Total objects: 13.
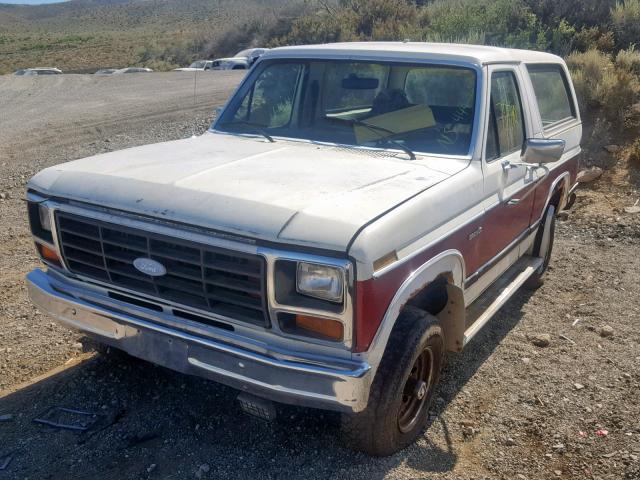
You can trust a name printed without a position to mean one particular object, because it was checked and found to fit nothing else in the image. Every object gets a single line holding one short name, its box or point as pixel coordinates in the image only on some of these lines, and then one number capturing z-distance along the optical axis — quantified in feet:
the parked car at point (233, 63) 82.64
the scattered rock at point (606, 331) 15.66
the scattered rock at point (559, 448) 11.26
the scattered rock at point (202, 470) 10.18
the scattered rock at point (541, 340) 15.16
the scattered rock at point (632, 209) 25.01
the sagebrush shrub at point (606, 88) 33.53
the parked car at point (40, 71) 89.88
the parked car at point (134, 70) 90.83
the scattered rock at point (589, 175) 28.94
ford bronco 8.75
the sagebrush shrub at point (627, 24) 46.42
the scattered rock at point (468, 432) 11.61
